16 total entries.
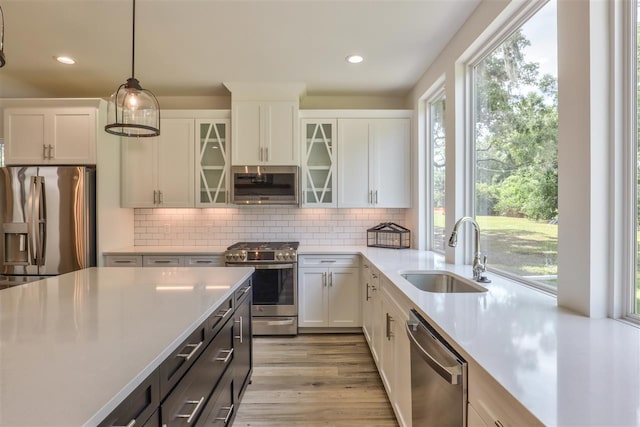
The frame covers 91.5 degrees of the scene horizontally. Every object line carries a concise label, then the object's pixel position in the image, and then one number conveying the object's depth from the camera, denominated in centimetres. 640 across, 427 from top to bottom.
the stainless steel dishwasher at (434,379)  106
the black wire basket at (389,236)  351
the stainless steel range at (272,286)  324
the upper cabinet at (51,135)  310
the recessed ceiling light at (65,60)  280
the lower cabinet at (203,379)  95
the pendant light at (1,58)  112
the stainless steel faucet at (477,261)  190
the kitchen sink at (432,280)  220
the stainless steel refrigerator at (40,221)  297
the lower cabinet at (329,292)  332
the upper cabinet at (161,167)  351
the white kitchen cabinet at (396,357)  168
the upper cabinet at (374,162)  356
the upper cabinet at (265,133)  345
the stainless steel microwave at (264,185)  343
